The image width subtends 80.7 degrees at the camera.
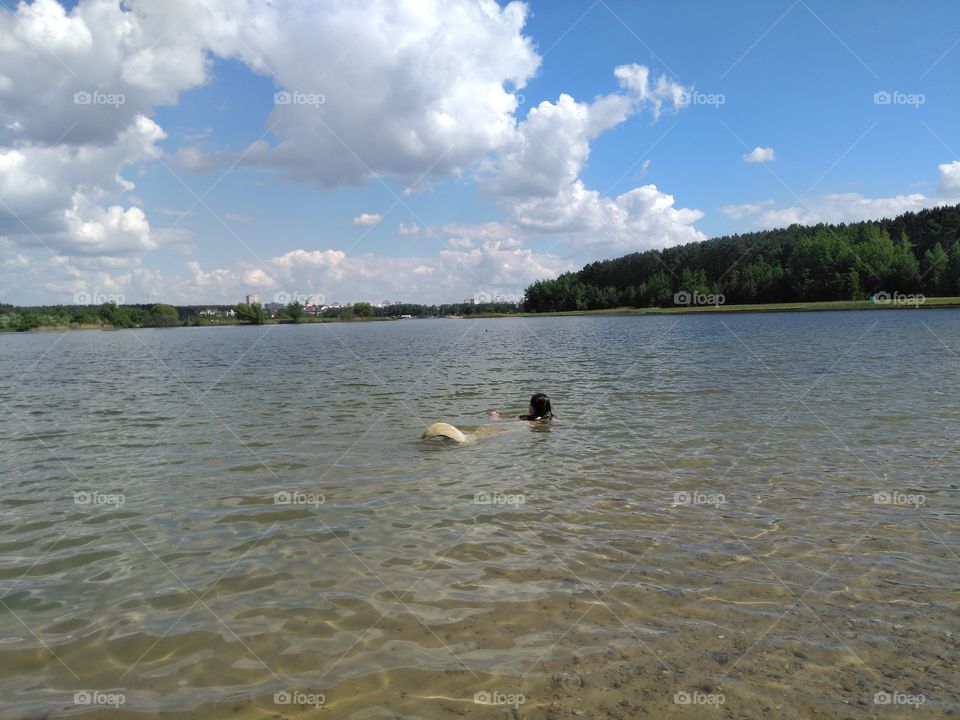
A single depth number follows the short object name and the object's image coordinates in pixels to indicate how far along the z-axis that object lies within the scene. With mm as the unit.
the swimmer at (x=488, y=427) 16172
